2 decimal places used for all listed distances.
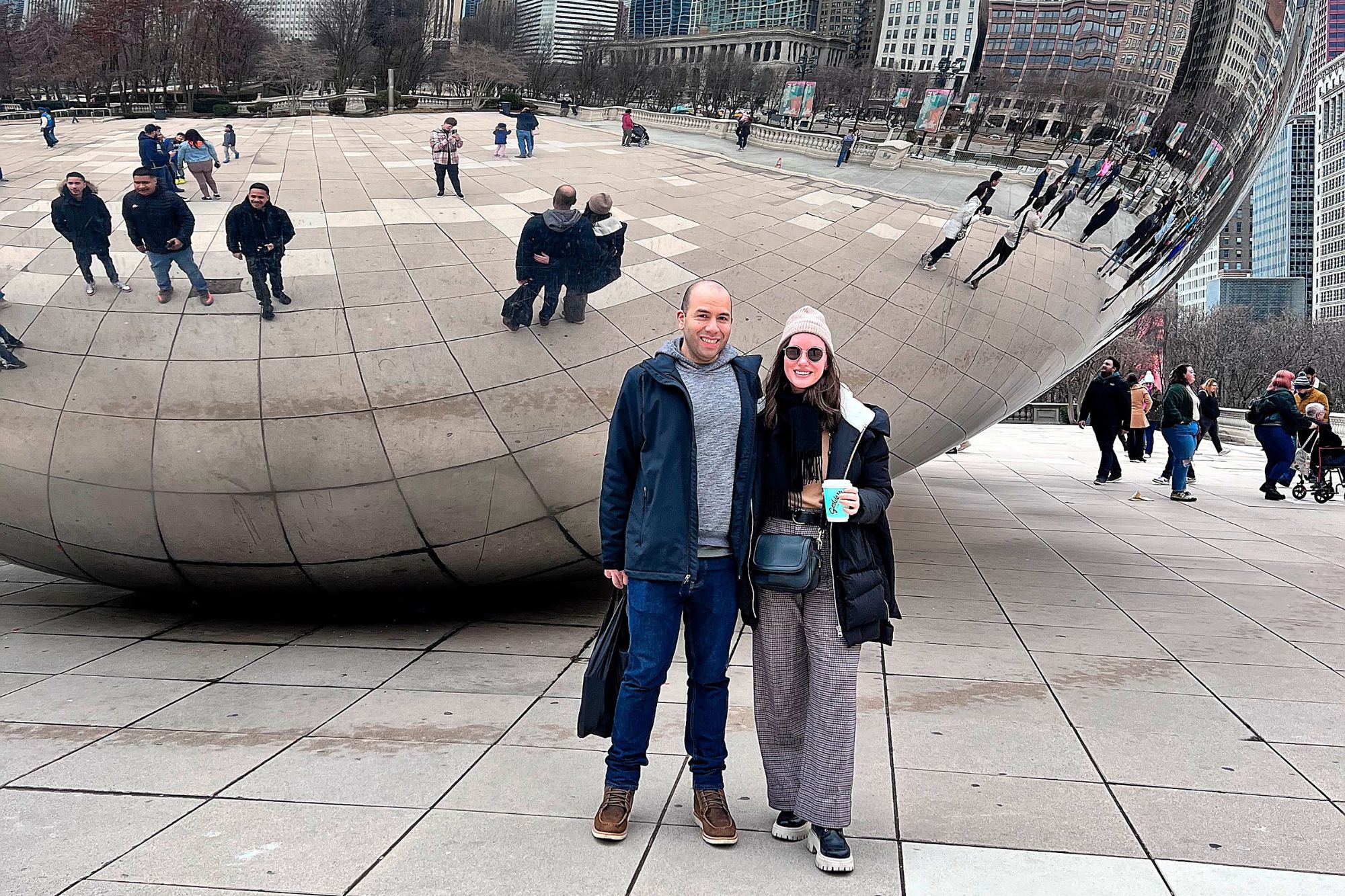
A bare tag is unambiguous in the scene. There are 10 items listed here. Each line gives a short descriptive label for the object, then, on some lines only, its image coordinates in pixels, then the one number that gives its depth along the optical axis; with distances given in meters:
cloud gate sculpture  4.22
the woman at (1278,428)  11.96
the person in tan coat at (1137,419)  15.62
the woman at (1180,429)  11.38
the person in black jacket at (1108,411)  12.66
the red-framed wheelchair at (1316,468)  11.77
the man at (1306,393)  13.54
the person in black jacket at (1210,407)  16.00
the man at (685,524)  2.98
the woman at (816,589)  2.91
